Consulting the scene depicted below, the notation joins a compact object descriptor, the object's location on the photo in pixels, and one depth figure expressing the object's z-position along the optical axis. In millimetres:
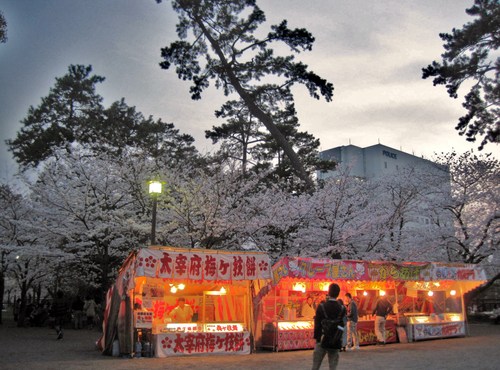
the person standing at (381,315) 15758
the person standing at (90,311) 25688
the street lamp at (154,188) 13898
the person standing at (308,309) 15102
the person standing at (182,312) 13828
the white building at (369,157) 63188
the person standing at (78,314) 25158
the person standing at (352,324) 14648
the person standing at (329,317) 7781
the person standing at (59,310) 17156
